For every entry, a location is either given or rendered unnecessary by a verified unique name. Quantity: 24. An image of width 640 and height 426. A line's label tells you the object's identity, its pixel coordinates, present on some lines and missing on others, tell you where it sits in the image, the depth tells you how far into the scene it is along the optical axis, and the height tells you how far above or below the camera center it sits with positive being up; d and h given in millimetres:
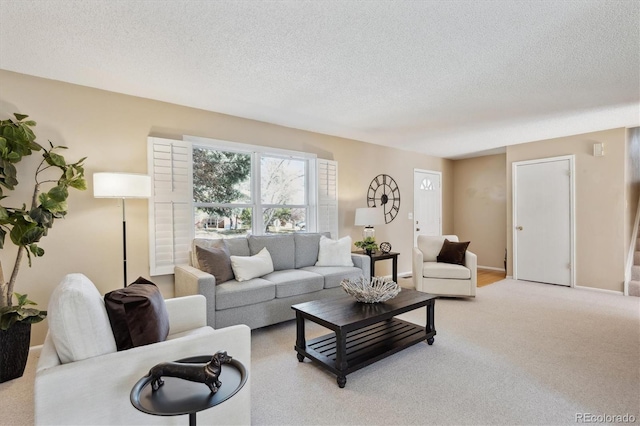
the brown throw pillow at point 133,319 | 1562 -515
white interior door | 4965 -136
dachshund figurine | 1202 -601
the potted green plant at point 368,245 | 4539 -455
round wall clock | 5495 +307
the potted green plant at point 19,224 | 2285 -62
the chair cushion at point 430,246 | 4719 -494
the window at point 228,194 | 3381 +254
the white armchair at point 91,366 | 1304 -658
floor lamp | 2709 +251
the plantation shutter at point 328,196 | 4695 +253
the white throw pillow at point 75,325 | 1365 -480
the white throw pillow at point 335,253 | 4008 -502
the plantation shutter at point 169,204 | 3324 +110
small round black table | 1134 -683
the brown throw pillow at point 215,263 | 3084 -473
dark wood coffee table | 2225 -1034
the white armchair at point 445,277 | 4184 -850
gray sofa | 2891 -688
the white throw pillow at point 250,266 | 3192 -537
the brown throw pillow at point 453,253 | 4406 -559
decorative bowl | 2625 -637
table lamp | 4707 -58
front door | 6223 +196
